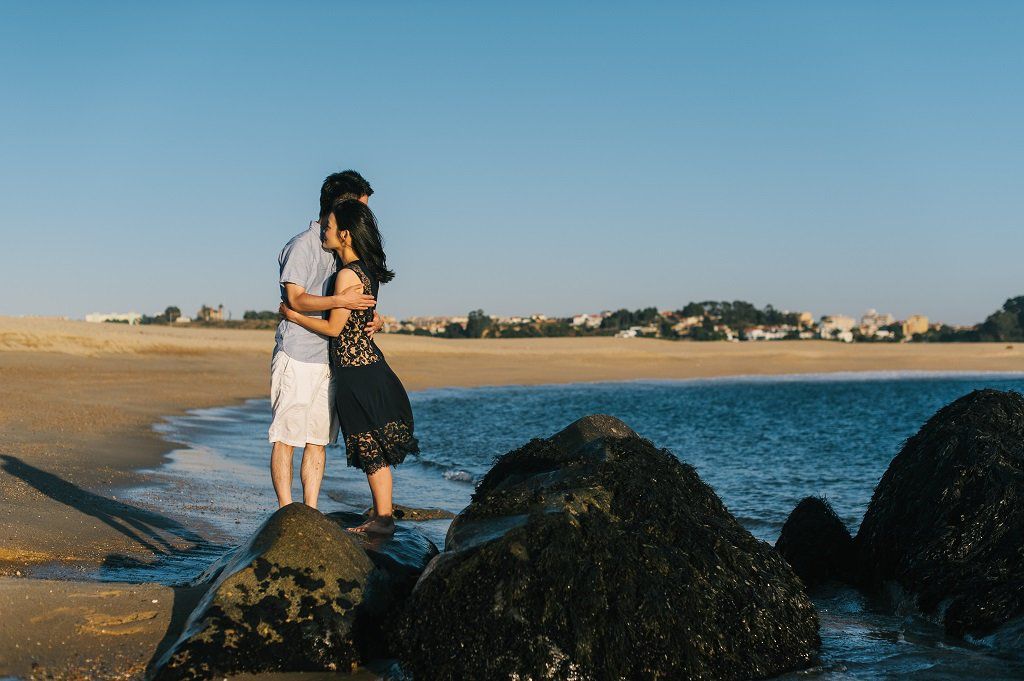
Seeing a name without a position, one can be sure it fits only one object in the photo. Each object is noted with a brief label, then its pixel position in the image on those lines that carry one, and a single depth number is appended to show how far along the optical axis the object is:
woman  5.49
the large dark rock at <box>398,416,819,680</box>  3.88
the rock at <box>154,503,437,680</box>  4.00
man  5.50
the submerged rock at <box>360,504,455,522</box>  8.05
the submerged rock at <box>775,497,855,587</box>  6.22
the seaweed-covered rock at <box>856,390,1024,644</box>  5.14
